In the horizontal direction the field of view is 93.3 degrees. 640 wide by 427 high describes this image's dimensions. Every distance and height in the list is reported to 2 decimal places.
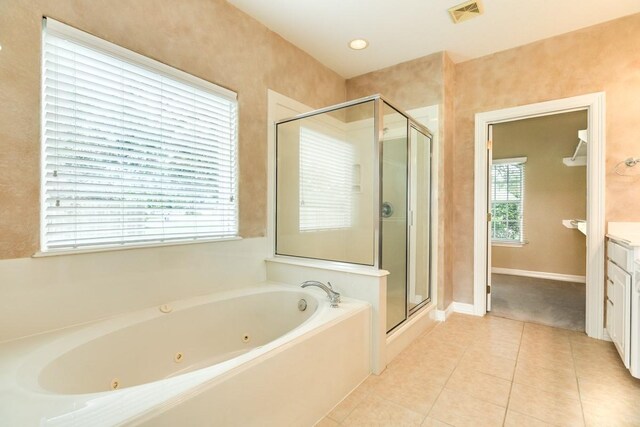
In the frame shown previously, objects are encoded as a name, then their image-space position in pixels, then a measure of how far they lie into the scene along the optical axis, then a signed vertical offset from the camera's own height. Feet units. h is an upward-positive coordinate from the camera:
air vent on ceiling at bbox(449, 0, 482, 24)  7.50 +5.15
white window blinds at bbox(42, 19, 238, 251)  4.88 +1.18
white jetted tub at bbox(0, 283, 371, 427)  3.06 -2.21
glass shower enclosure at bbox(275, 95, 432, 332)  7.45 +0.53
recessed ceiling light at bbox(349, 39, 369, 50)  9.23 +5.19
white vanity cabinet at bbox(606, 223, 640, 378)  5.86 -1.79
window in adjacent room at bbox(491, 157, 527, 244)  16.61 +0.62
